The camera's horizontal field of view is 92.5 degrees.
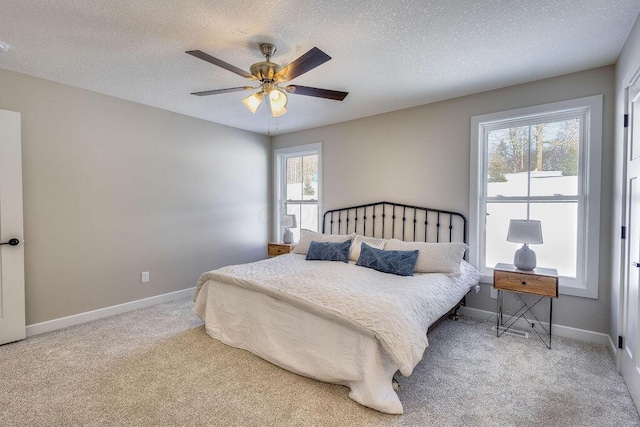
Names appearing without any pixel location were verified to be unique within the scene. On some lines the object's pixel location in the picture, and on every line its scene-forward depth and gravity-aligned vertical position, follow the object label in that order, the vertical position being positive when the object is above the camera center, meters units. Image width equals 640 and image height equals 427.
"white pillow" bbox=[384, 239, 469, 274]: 3.01 -0.53
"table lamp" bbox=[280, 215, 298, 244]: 4.75 -0.31
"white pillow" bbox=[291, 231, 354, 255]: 3.91 -0.44
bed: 1.93 -0.80
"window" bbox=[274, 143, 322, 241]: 4.98 +0.35
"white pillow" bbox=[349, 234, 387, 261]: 3.59 -0.47
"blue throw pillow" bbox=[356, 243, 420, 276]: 3.01 -0.57
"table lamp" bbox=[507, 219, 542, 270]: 2.77 -0.30
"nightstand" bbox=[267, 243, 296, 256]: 4.66 -0.67
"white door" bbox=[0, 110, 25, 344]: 2.77 -0.23
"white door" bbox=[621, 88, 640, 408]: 1.95 -0.39
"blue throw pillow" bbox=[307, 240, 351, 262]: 3.60 -0.56
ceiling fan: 2.08 +0.94
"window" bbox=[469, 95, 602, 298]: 2.85 +0.21
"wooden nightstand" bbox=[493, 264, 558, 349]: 2.73 -0.73
